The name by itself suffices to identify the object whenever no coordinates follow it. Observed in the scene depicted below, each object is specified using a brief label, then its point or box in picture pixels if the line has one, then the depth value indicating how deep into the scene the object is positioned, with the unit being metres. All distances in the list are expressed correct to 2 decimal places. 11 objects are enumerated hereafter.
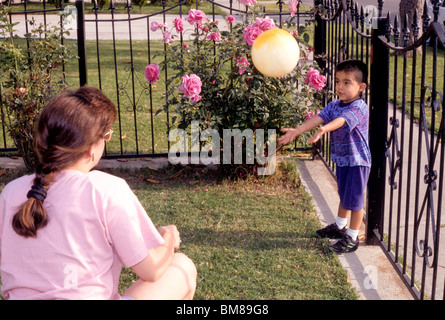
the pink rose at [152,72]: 4.88
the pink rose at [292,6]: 4.84
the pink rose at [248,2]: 4.67
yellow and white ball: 3.46
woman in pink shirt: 1.91
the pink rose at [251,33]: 4.41
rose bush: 4.70
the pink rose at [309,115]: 4.85
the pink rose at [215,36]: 4.75
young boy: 3.71
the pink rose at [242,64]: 4.63
